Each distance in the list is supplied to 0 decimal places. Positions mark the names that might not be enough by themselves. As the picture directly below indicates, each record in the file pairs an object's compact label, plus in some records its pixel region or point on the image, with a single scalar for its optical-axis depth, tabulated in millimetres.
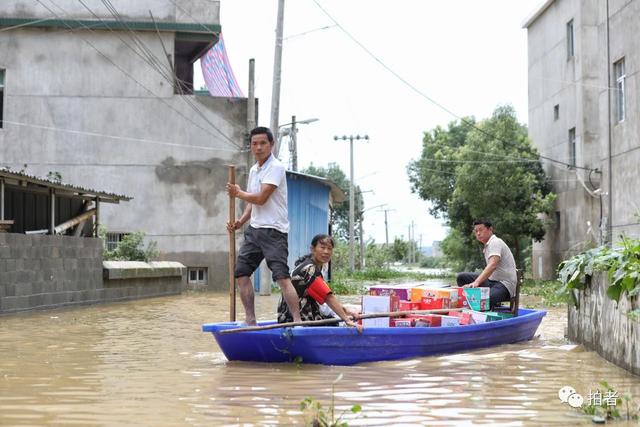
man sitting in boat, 11109
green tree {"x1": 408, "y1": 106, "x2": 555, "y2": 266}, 33375
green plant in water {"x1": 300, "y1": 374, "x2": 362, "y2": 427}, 5231
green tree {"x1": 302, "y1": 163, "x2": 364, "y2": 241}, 68412
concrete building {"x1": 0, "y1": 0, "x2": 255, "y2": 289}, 25547
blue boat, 8258
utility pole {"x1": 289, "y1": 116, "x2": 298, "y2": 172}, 40906
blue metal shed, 28438
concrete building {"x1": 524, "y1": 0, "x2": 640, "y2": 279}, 20328
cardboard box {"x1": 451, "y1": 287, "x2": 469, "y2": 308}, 10266
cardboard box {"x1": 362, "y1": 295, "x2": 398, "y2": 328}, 9336
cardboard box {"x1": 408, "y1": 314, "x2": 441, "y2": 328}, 9438
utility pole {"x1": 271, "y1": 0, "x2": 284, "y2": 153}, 23875
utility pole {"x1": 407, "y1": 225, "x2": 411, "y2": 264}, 103000
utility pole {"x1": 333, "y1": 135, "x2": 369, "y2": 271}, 47031
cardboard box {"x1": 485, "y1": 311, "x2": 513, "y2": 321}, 10344
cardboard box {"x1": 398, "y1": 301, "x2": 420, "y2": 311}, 9809
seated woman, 8570
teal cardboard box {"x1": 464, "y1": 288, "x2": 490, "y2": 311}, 10375
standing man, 8492
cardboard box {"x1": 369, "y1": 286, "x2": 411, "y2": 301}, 9805
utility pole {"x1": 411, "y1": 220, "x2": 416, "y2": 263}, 117512
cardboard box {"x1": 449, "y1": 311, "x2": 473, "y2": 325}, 9773
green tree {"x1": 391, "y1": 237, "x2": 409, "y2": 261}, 80562
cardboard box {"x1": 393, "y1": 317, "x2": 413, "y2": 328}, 9359
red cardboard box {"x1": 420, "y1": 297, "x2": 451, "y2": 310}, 9836
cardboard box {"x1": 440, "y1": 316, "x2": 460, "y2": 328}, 9562
